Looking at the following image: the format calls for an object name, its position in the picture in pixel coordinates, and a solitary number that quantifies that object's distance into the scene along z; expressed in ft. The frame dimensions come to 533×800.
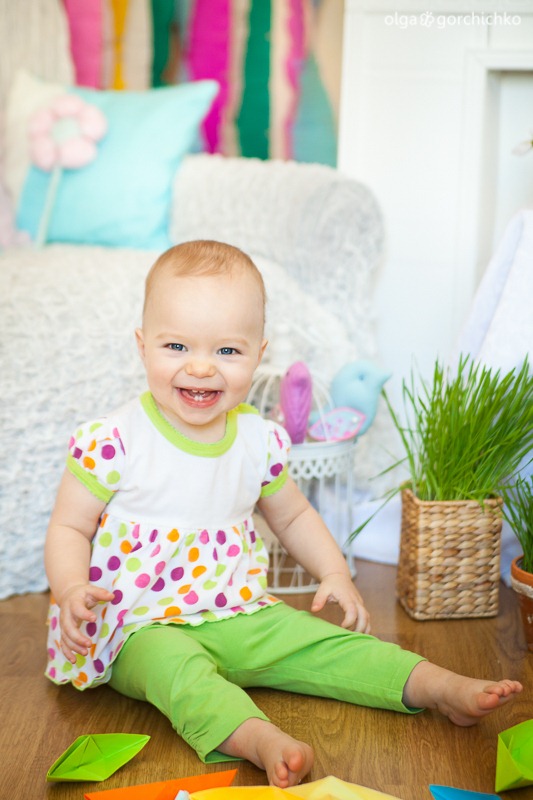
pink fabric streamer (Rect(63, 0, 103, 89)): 7.88
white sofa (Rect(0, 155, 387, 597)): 4.66
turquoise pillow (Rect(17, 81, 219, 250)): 6.47
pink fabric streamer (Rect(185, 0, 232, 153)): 7.72
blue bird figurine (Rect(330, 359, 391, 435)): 5.22
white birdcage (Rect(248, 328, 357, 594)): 4.98
